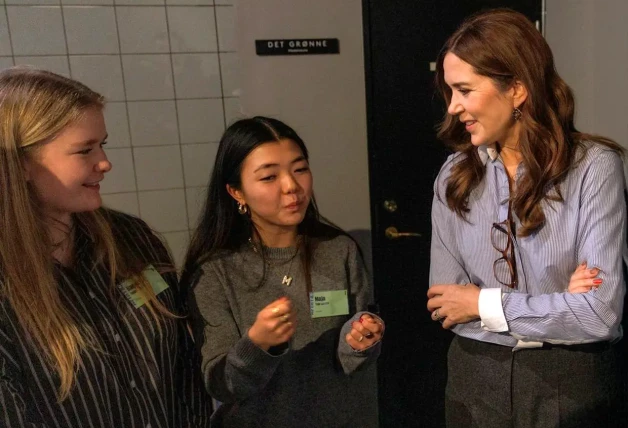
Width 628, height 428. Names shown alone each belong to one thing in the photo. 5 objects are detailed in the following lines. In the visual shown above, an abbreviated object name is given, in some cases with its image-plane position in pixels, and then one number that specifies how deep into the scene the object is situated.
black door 2.46
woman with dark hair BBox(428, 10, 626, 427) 1.17
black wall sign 2.34
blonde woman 1.03
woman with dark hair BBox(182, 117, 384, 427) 1.31
